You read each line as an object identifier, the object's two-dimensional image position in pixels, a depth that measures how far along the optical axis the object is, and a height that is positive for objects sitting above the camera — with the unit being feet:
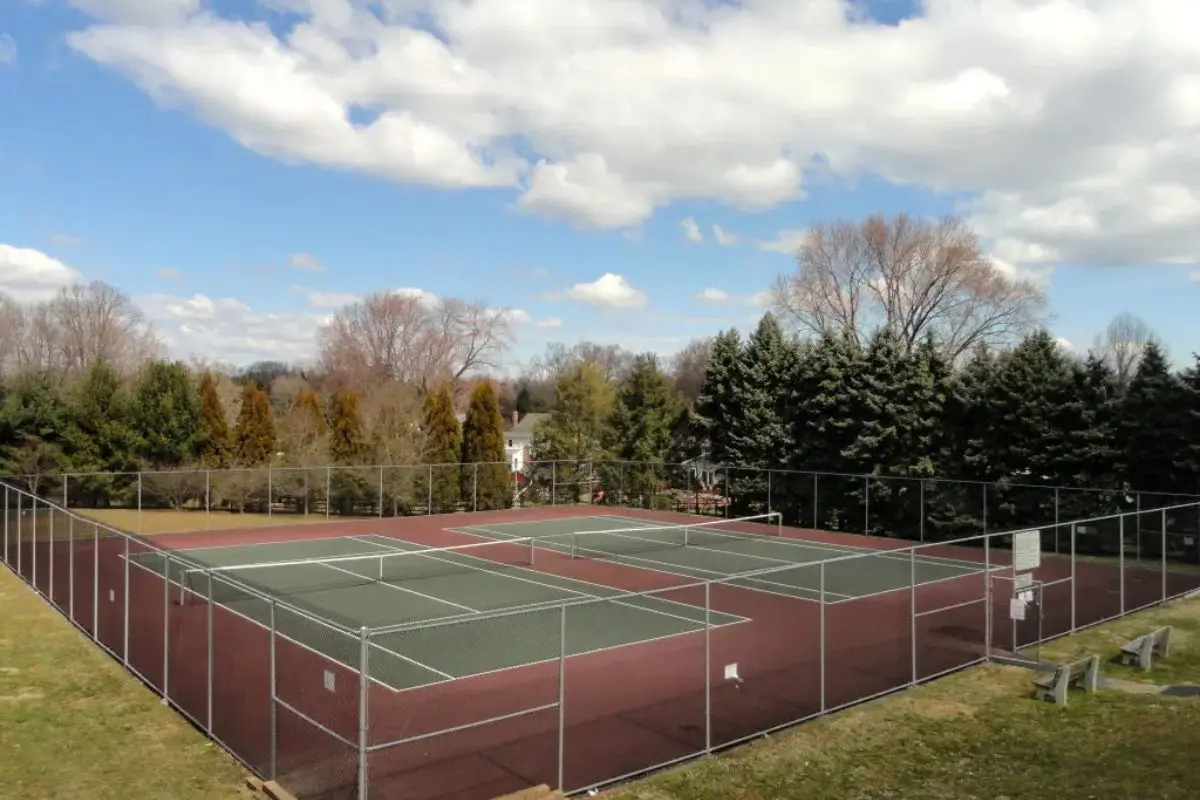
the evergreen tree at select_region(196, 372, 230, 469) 140.36 -5.54
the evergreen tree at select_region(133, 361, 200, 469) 134.10 -2.94
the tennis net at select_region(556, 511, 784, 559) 98.07 -15.85
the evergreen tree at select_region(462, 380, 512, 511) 145.69 -5.07
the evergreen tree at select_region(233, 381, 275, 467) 143.74 -5.73
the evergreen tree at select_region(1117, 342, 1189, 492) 94.94 -2.09
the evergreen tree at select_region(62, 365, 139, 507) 129.49 -4.75
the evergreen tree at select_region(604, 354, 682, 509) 148.36 -2.68
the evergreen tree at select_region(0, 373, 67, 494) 127.24 -5.32
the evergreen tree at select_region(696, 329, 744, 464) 135.95 +0.87
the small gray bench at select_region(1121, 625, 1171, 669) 50.85 -13.37
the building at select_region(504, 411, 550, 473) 297.51 -11.84
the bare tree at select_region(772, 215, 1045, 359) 197.06 +25.57
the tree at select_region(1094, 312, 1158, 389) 260.44 +15.51
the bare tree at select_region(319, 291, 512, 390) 267.80 +15.92
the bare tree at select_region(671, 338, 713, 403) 311.06 +11.73
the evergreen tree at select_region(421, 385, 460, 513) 147.02 -5.25
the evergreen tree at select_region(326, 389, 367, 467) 146.61 -5.03
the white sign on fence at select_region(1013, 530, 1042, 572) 49.73 -7.84
